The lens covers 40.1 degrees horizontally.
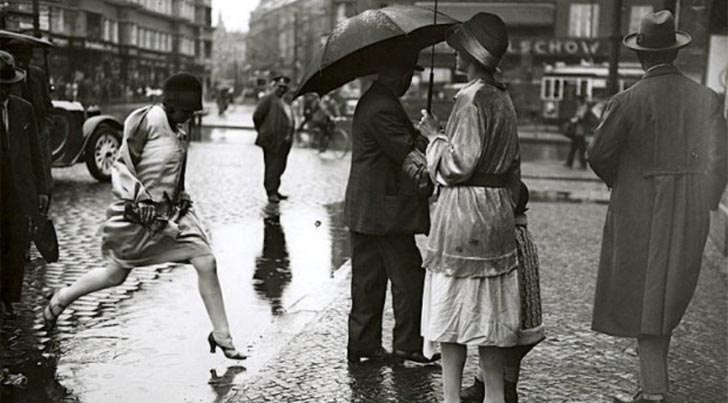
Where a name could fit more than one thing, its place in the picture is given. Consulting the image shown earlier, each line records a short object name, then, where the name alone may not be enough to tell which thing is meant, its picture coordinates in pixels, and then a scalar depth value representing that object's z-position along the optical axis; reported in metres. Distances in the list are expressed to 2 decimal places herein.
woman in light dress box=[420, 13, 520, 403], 4.44
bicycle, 25.83
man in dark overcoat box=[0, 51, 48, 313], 6.27
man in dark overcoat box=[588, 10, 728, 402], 4.88
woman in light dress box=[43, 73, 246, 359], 5.55
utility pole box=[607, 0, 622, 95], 17.11
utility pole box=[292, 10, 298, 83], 47.62
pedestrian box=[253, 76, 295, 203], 13.58
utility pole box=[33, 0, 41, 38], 10.21
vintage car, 15.69
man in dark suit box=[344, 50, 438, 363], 5.66
